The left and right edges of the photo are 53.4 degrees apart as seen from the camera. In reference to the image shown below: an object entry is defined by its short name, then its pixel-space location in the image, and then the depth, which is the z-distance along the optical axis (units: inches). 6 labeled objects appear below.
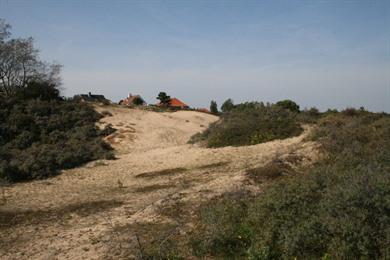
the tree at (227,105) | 1751.4
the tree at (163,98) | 2279.8
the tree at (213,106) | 2093.6
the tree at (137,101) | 2122.3
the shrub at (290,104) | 1310.3
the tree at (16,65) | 1278.3
